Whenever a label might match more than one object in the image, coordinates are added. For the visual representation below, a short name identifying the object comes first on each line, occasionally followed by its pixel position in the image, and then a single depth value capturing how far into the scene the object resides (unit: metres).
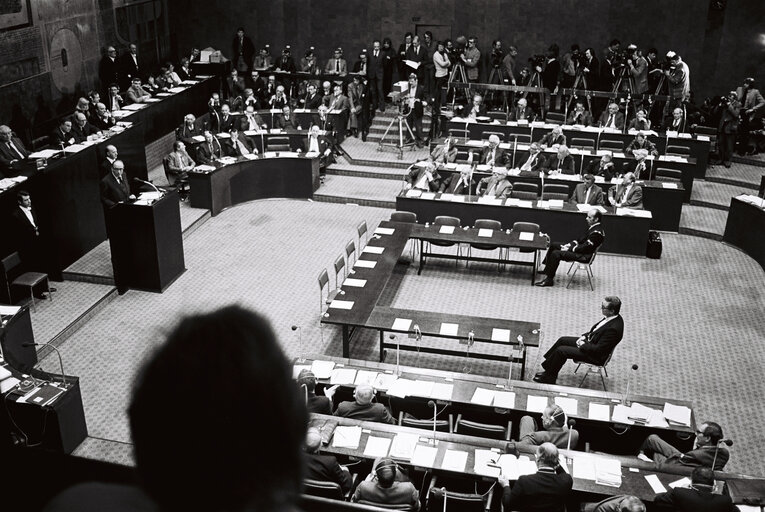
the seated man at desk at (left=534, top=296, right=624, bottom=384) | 8.75
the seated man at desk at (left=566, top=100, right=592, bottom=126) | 17.11
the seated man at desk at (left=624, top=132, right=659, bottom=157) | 15.01
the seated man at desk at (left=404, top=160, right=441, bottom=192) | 14.46
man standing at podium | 11.17
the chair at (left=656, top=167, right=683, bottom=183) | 14.69
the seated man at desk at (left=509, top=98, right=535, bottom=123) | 17.52
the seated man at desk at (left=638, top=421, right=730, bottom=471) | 6.62
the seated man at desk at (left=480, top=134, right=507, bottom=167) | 14.96
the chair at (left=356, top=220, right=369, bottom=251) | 11.70
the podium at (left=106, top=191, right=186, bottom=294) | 10.94
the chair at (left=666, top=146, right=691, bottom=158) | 15.87
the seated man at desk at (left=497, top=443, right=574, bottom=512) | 6.00
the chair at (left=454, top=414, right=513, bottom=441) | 7.38
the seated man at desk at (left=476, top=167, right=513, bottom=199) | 13.96
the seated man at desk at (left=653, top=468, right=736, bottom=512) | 5.79
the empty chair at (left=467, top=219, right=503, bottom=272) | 12.43
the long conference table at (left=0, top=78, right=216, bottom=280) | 10.98
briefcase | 13.11
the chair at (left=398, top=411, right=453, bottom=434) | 7.45
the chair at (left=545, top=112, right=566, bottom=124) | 17.77
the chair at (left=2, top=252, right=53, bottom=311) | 10.55
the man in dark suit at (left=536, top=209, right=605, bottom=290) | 11.55
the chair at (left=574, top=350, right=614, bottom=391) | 8.98
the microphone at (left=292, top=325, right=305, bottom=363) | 9.21
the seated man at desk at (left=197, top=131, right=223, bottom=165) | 15.17
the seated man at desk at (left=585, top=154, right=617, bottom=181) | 14.14
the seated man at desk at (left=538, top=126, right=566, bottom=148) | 15.65
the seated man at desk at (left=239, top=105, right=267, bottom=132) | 16.80
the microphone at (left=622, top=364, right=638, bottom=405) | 7.81
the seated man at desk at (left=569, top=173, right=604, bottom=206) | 13.40
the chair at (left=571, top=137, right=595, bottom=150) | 15.92
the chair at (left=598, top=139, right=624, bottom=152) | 16.03
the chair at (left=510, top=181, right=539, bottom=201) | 13.77
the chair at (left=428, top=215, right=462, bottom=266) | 12.64
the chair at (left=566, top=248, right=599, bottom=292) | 11.73
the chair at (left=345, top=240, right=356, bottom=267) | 11.25
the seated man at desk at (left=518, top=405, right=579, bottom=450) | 7.06
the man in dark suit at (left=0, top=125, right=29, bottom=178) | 12.34
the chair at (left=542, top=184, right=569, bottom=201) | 13.85
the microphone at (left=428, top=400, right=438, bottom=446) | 7.05
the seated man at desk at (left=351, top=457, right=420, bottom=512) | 6.07
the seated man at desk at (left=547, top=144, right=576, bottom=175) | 14.52
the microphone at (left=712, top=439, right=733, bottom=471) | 6.53
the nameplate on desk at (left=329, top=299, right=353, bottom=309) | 9.55
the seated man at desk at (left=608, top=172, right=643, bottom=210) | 13.27
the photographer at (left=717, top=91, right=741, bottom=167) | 16.91
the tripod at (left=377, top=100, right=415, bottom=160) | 18.00
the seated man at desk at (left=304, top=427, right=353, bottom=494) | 6.27
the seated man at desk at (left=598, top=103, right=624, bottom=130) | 16.69
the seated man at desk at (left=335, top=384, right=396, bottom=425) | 7.48
